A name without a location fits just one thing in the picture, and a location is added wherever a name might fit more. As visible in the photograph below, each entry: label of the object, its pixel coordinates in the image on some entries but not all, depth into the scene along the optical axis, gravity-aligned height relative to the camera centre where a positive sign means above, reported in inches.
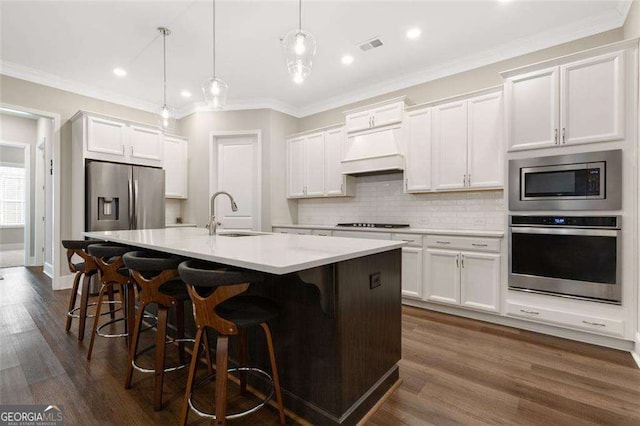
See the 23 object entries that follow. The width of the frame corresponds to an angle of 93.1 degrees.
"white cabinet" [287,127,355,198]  182.7 +29.0
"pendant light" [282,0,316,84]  79.1 +42.9
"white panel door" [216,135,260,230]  204.4 +23.4
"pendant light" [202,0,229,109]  107.7 +43.2
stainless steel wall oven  97.0 -14.8
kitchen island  57.9 -22.9
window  295.3 +14.6
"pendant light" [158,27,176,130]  124.8 +74.1
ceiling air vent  131.0 +74.3
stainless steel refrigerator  159.5 +8.0
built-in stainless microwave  97.3 +10.7
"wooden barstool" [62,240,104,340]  101.3 -20.8
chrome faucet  105.3 -4.4
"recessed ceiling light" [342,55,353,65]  144.7 +74.1
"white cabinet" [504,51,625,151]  97.3 +37.8
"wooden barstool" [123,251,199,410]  67.1 -19.7
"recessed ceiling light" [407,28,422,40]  123.6 +74.2
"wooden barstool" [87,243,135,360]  87.6 -18.4
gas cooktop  164.9 -7.3
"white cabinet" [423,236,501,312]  119.0 -25.3
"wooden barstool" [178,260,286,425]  51.4 -19.6
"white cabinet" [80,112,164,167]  161.0 +40.0
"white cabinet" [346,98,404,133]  153.6 +51.2
